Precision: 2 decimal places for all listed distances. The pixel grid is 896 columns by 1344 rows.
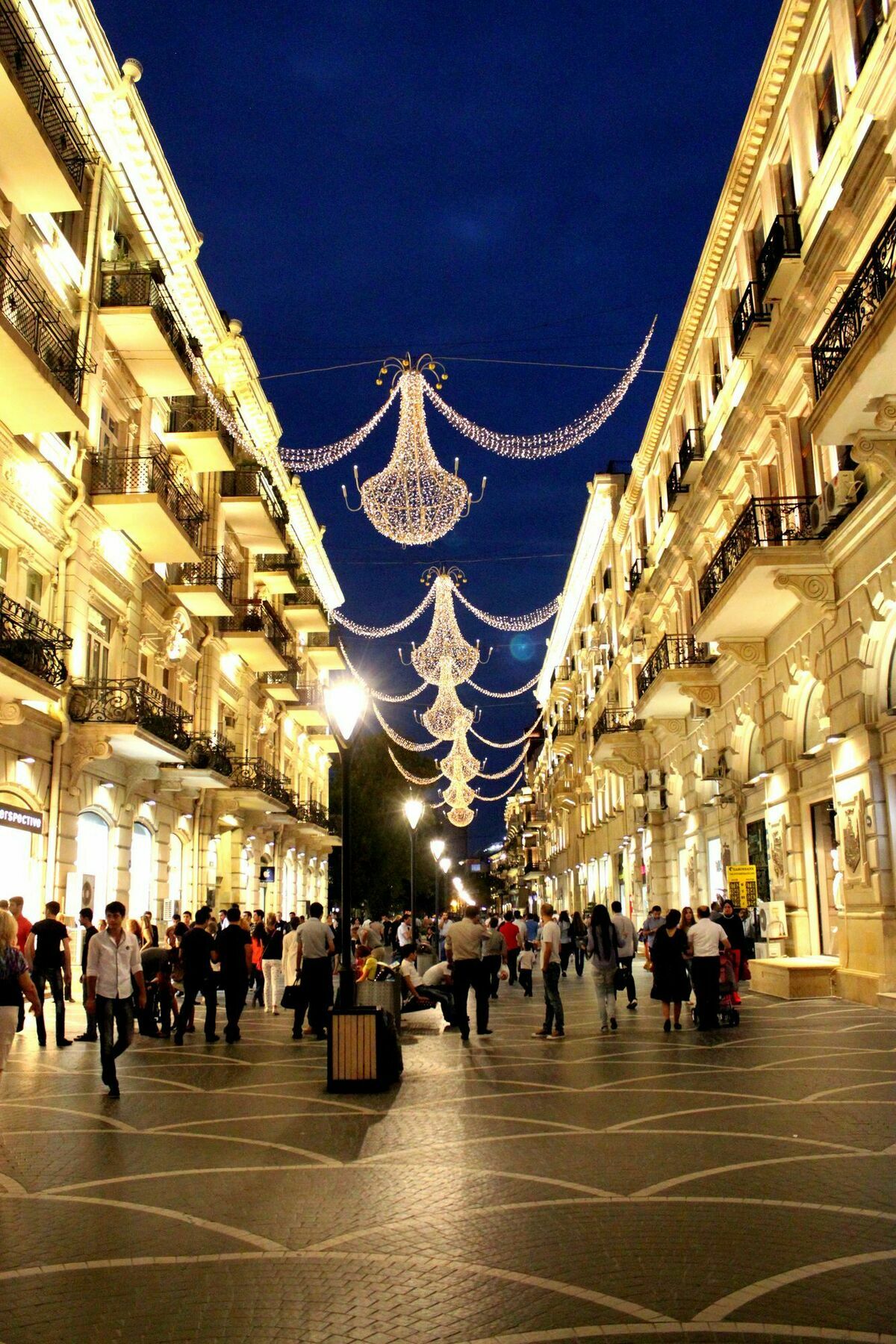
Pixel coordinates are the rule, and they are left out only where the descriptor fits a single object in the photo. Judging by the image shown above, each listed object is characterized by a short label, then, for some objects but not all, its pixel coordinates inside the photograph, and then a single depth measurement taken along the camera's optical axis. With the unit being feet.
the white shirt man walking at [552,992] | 51.88
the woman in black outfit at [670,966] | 53.11
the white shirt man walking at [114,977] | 37.06
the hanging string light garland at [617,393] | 65.31
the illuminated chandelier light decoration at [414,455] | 62.90
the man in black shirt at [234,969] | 53.01
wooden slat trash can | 37.22
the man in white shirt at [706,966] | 52.54
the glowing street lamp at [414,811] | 110.01
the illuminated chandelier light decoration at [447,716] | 132.26
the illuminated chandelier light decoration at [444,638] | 104.22
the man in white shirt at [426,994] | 58.23
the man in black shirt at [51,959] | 51.01
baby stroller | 53.72
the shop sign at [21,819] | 64.80
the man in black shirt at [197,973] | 53.16
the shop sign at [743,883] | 76.79
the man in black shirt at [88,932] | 52.04
